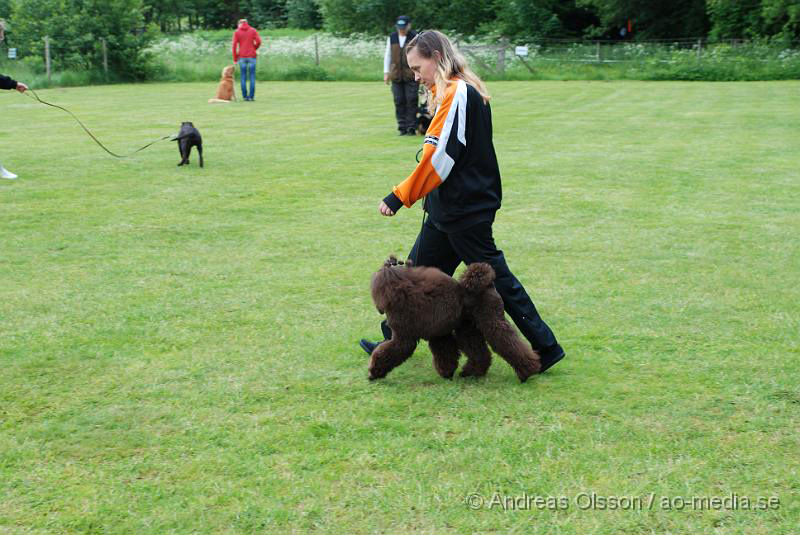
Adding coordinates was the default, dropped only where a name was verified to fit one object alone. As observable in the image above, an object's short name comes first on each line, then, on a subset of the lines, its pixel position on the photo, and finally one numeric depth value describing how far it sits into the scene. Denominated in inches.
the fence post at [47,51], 1127.0
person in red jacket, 897.5
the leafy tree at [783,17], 1360.4
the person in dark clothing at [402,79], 586.9
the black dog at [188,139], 471.5
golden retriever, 887.1
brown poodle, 177.3
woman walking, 176.2
